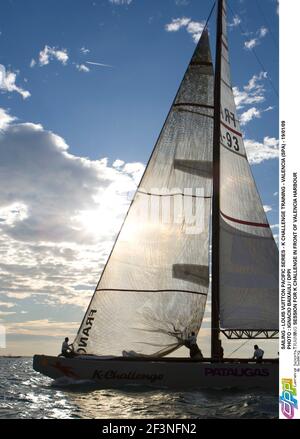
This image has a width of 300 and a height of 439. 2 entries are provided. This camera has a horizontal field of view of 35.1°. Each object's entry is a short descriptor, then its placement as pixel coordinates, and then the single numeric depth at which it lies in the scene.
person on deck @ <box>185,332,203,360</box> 18.00
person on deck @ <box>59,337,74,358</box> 17.62
